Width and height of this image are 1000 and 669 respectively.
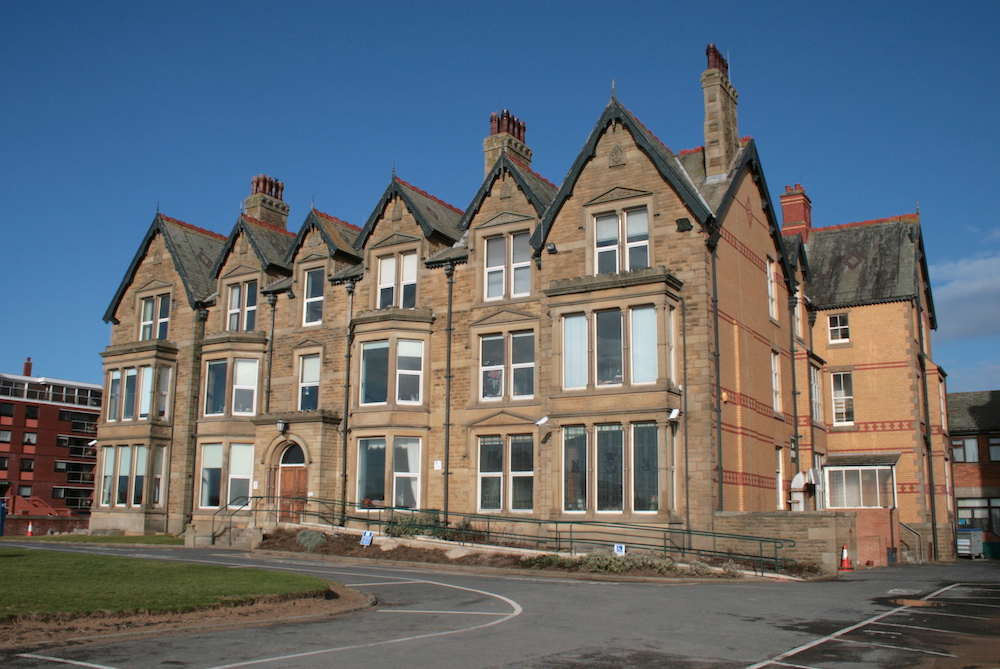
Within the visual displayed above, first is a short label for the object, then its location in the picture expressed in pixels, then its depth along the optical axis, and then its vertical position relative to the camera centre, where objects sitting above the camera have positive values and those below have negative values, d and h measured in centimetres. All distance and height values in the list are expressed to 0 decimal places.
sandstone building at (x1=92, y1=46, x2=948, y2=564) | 2530 +418
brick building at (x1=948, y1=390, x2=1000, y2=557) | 4588 +102
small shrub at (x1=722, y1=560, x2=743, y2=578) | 2088 -191
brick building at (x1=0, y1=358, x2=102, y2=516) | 7756 +345
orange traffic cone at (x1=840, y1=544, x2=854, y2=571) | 2459 -204
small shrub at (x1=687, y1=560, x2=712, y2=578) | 2088 -191
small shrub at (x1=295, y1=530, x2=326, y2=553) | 2621 -161
